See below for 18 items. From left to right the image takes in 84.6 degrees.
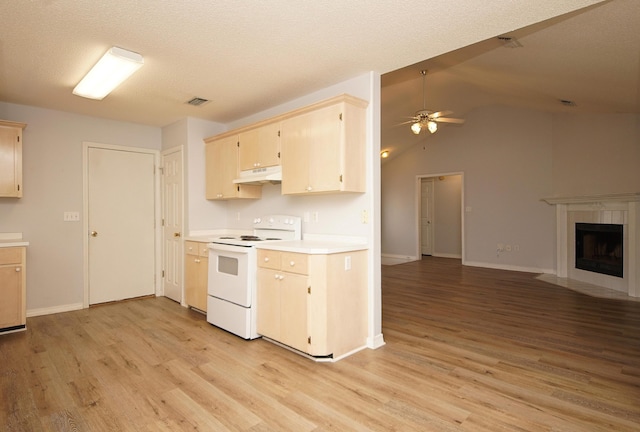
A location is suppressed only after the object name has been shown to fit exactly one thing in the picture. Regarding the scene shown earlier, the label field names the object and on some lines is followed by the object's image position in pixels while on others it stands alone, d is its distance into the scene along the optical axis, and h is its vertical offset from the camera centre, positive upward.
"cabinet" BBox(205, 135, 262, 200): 4.21 +0.55
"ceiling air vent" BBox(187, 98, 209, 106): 3.90 +1.30
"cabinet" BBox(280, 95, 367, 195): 2.95 +0.60
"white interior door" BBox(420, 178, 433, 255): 9.62 -0.01
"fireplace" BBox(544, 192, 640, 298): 5.03 -0.36
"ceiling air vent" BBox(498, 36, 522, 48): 3.24 +1.63
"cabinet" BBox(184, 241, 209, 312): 4.04 -0.68
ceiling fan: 5.38 +1.47
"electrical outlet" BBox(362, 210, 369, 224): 3.10 -0.02
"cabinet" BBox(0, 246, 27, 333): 3.45 -0.70
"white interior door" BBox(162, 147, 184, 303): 4.71 -0.10
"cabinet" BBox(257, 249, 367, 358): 2.76 -0.71
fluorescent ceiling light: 2.74 +1.24
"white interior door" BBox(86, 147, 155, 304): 4.55 -0.09
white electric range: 3.27 -0.59
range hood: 3.61 +0.44
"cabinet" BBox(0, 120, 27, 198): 3.68 +0.63
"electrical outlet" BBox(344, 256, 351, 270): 2.91 -0.39
